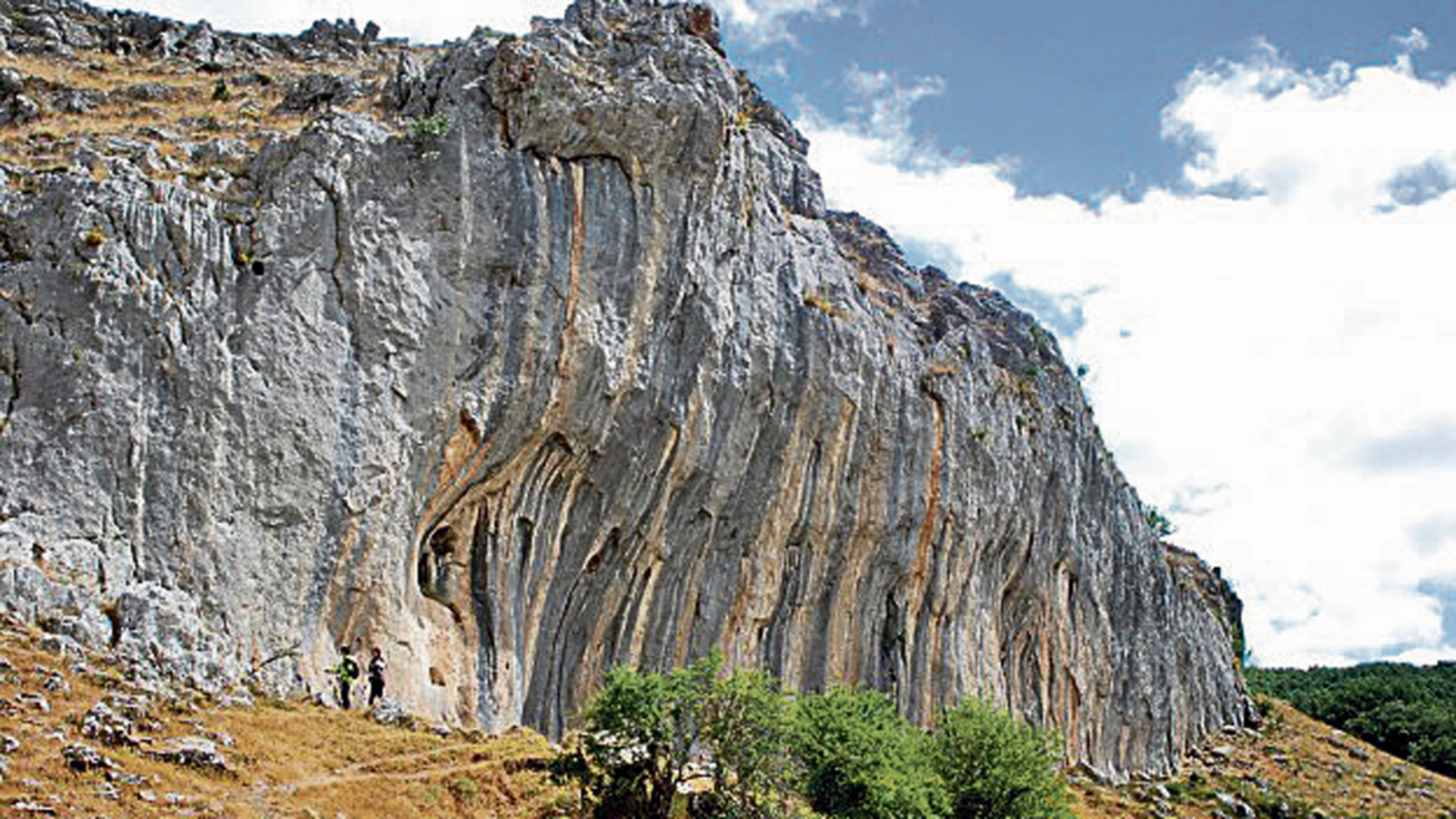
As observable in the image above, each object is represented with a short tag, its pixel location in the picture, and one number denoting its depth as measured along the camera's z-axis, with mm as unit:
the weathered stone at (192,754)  21062
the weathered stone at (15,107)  32656
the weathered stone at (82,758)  19469
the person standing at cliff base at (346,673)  27594
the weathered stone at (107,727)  20469
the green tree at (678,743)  26031
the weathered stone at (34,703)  20422
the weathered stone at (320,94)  36594
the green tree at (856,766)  28812
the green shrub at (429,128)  33219
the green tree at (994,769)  34031
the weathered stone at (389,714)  27000
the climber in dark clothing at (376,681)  27984
